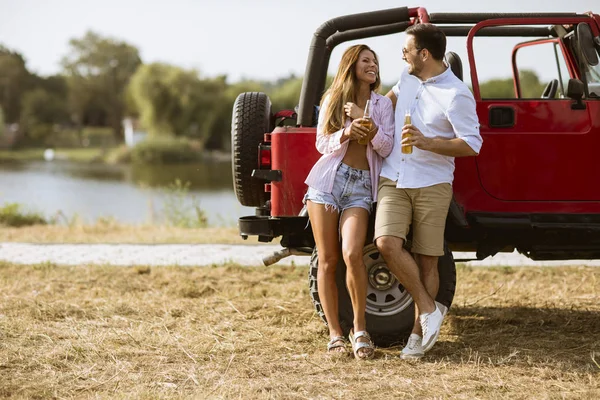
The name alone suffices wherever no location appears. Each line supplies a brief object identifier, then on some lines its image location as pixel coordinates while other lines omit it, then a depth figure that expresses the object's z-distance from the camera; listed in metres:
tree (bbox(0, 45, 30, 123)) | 69.69
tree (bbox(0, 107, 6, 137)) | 63.75
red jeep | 5.37
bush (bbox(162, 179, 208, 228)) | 13.19
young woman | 5.00
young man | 4.91
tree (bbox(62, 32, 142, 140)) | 73.69
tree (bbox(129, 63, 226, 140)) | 54.09
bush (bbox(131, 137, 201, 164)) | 47.78
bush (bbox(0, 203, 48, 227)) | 14.20
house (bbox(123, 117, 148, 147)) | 60.78
